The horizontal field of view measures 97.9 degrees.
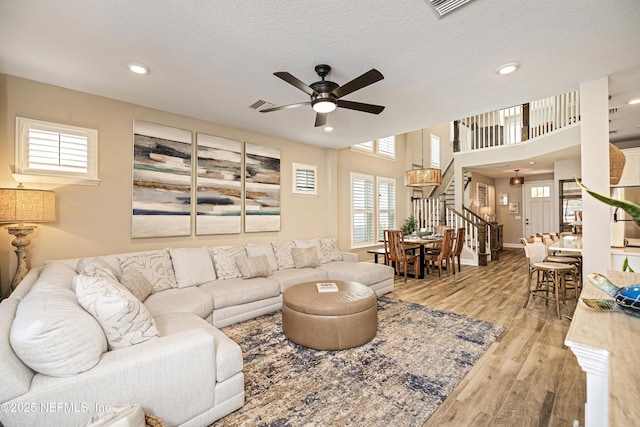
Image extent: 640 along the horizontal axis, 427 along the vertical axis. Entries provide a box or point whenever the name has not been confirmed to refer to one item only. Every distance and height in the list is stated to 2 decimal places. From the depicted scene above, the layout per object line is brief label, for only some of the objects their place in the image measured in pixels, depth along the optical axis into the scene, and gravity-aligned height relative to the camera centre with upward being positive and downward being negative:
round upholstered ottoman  2.73 -1.07
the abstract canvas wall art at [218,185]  4.21 +0.44
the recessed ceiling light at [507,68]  2.67 +1.43
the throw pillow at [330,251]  5.13 -0.69
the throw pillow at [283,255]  4.59 -0.69
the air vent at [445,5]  1.87 +1.43
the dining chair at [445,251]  5.70 -0.78
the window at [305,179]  5.53 +0.71
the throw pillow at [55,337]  1.33 -0.62
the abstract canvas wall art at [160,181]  3.66 +0.45
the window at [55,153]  2.94 +0.68
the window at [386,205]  7.34 +0.24
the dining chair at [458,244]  6.12 -0.68
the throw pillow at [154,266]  3.22 -0.63
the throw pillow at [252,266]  3.87 -0.74
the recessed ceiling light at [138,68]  2.68 +1.43
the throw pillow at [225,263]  3.86 -0.69
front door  9.13 +0.20
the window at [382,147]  6.96 +1.75
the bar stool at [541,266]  3.57 -0.69
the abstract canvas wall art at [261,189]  4.75 +0.44
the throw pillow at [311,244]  5.03 -0.55
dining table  5.80 -0.61
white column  2.85 +0.45
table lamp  2.47 +0.02
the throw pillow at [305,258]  4.63 -0.74
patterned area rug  1.89 -1.35
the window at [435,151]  10.00 +2.30
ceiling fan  2.40 +1.14
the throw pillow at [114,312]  1.72 -0.62
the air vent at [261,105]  3.55 +1.43
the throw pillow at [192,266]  3.51 -0.69
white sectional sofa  1.32 -0.81
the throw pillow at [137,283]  2.80 -0.72
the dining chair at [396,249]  5.53 -0.71
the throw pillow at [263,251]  4.33 -0.59
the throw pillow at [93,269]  2.39 -0.50
